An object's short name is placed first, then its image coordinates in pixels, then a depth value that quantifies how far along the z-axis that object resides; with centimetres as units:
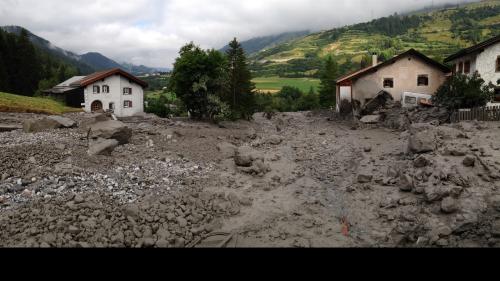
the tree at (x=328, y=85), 6862
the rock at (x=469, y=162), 1847
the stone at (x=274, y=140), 3456
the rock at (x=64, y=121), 3141
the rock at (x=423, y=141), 2230
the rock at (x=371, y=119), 4031
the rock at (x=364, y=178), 2153
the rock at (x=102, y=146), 2363
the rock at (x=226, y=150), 2850
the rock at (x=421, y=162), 2012
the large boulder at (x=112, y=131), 2675
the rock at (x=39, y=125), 2978
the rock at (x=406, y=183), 1876
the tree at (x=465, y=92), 3055
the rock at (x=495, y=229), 1387
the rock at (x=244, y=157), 2547
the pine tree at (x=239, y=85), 5022
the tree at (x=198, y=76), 4184
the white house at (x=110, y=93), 5181
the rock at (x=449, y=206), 1566
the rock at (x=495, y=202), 1524
